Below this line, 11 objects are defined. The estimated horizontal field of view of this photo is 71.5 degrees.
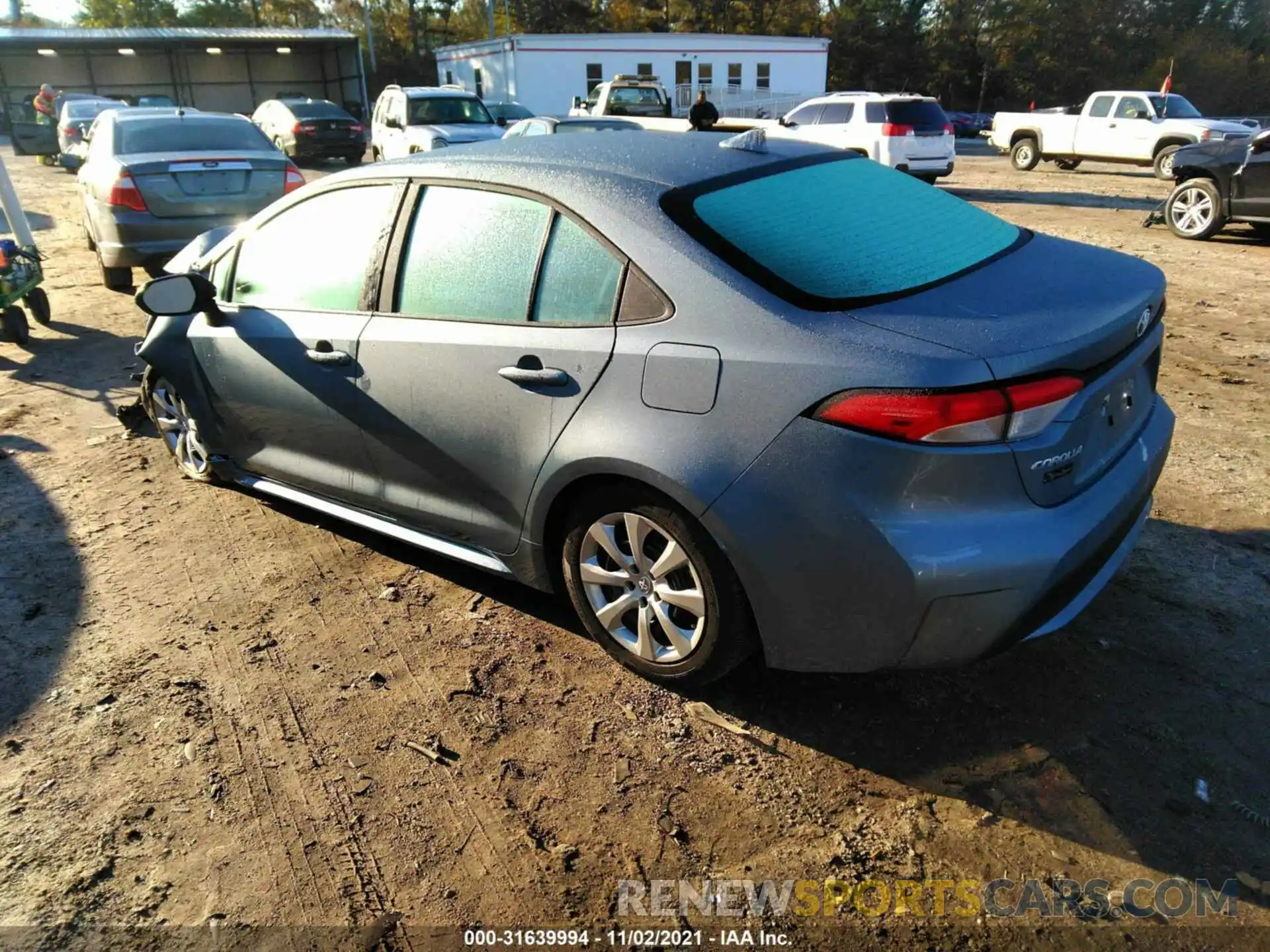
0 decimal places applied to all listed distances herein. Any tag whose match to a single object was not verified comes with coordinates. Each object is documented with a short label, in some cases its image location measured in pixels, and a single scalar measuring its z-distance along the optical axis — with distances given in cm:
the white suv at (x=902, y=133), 1623
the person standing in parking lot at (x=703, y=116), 1143
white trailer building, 3678
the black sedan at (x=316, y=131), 2339
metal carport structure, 3606
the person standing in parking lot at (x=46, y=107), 2400
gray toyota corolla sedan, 232
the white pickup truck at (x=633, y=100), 1966
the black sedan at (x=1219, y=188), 994
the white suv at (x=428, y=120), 1623
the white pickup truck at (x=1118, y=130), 1764
